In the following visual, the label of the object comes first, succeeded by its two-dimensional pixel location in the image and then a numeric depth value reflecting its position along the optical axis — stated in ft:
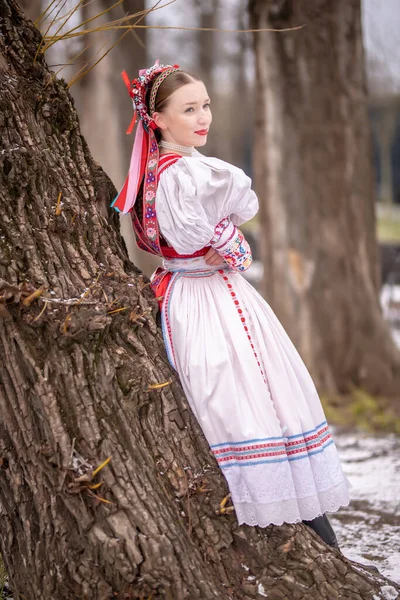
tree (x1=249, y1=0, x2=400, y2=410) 18.88
